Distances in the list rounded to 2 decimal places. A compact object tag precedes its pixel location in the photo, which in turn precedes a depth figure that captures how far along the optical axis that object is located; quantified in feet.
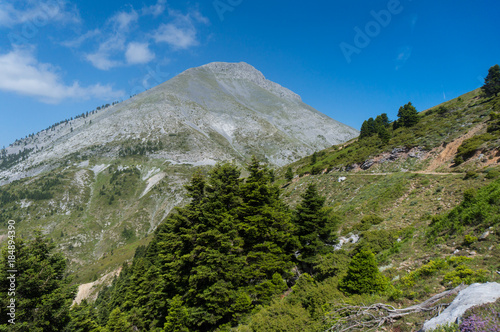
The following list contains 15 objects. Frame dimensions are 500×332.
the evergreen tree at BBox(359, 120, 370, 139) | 272.66
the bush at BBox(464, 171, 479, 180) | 77.87
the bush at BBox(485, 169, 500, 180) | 68.42
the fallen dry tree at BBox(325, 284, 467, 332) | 25.96
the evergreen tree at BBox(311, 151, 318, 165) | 259.37
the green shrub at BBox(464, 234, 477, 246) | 41.70
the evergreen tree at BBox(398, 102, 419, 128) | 194.87
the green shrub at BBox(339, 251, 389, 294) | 40.60
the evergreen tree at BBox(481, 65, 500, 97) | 169.99
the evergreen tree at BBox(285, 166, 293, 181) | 226.17
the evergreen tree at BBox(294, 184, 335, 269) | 70.85
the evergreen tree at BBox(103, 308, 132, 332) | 92.68
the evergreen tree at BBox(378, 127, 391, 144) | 169.68
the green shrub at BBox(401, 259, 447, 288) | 38.27
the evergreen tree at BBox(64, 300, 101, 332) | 57.67
